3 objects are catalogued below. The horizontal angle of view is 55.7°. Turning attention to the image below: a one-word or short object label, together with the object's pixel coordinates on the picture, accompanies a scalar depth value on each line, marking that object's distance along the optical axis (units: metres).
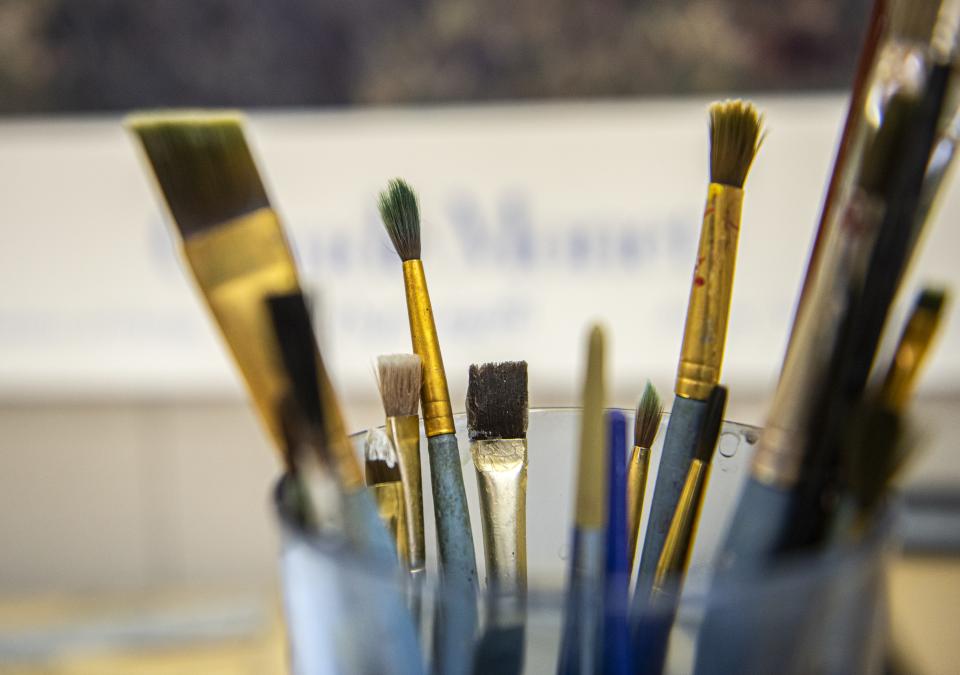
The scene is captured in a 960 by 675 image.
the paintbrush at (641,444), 0.16
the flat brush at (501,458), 0.15
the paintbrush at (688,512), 0.14
